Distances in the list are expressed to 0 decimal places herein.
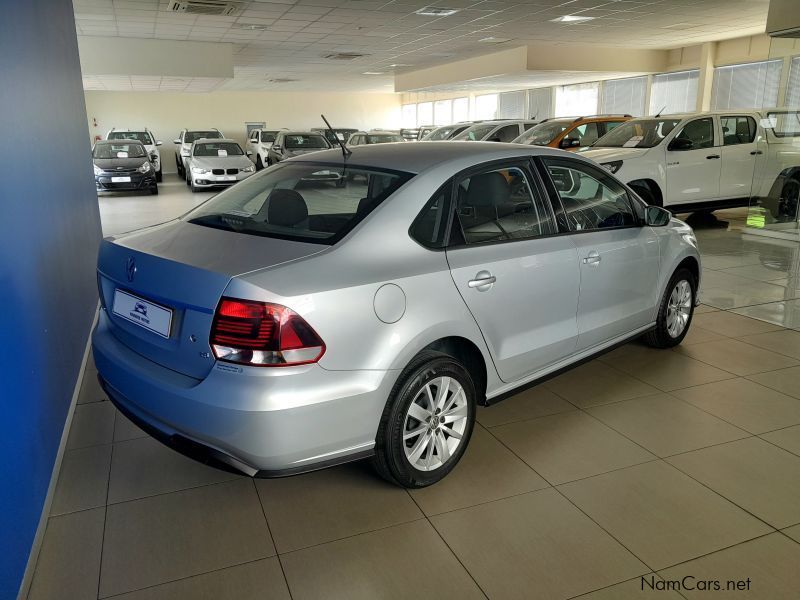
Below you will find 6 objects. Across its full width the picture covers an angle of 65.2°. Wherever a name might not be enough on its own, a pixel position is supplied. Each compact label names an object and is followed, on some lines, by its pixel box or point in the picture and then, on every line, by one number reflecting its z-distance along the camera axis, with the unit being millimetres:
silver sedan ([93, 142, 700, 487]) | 2154
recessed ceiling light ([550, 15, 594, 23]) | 11695
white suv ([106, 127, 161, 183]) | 19583
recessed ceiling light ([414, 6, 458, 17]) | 10633
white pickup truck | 8883
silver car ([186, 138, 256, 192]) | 14695
